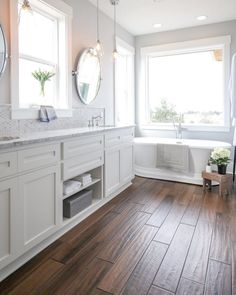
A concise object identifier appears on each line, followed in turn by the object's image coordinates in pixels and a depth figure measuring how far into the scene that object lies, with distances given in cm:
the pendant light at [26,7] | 186
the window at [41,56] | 231
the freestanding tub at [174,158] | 388
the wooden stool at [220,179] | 336
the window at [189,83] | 444
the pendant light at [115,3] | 322
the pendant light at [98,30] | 362
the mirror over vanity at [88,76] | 324
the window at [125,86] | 476
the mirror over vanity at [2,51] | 210
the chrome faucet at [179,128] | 468
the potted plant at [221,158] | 338
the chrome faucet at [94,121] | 352
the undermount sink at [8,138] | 192
